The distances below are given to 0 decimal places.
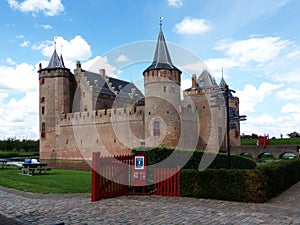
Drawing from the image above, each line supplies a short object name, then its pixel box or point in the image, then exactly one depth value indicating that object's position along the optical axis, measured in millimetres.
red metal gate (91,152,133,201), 9953
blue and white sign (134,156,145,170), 11478
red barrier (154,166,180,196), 10578
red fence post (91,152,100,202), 9773
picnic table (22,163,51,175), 18803
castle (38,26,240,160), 29688
